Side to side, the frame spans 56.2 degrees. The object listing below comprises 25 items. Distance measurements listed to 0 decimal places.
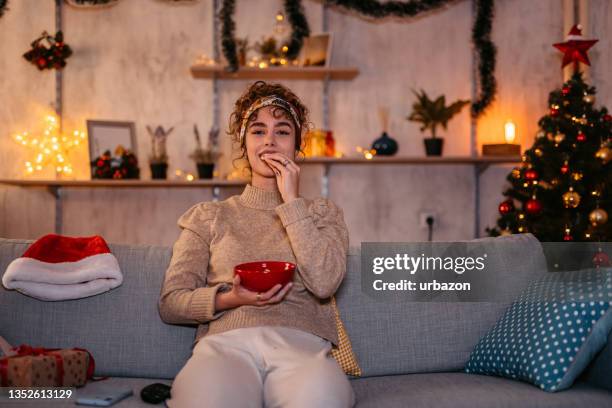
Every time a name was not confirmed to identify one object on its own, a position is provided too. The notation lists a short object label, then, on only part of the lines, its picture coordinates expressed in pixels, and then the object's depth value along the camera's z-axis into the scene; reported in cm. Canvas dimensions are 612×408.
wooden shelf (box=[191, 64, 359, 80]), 402
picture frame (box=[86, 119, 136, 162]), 409
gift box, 145
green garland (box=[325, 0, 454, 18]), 425
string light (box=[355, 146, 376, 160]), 409
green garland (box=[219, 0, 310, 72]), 418
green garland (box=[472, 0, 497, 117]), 431
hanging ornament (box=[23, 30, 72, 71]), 407
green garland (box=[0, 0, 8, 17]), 423
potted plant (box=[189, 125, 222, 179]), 404
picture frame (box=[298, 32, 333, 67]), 407
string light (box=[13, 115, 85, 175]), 419
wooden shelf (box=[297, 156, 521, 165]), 402
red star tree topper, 374
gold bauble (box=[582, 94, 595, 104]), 344
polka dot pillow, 156
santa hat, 175
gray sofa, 177
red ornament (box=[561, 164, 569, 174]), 337
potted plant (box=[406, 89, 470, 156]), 411
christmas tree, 330
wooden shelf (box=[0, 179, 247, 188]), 391
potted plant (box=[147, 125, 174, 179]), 405
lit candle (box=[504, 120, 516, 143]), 418
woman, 139
